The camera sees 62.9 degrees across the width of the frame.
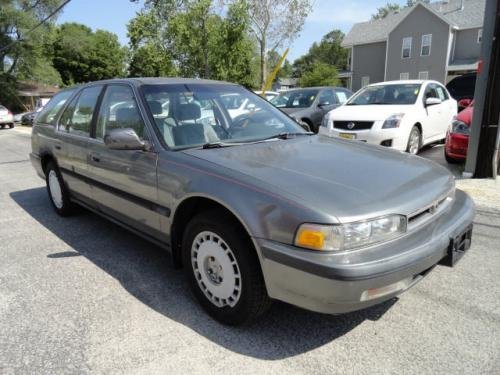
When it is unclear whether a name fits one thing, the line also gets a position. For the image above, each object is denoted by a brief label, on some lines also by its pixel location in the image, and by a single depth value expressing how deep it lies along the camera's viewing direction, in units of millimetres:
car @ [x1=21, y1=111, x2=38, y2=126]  24906
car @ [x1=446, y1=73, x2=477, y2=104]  13219
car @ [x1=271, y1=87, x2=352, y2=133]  10203
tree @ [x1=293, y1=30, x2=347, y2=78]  80750
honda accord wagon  2148
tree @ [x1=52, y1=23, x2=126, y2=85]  50275
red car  6691
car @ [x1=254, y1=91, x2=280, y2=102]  16370
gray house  30828
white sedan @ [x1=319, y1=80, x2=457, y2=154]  7219
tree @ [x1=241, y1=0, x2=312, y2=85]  29000
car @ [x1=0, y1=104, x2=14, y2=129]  21814
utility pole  5848
